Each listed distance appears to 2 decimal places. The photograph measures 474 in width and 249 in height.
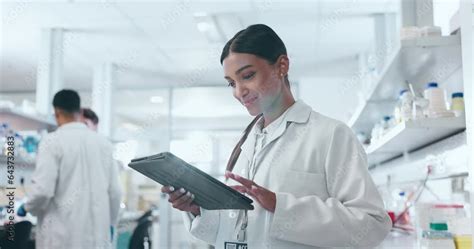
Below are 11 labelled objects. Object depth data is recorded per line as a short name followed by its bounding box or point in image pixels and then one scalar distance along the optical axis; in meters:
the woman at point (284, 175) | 1.03
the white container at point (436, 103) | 1.78
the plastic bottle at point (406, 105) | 1.88
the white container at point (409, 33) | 1.76
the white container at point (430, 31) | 1.76
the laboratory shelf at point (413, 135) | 1.74
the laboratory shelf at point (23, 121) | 3.39
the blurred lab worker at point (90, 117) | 3.44
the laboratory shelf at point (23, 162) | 3.50
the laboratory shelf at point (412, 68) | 1.74
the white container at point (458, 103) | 1.75
